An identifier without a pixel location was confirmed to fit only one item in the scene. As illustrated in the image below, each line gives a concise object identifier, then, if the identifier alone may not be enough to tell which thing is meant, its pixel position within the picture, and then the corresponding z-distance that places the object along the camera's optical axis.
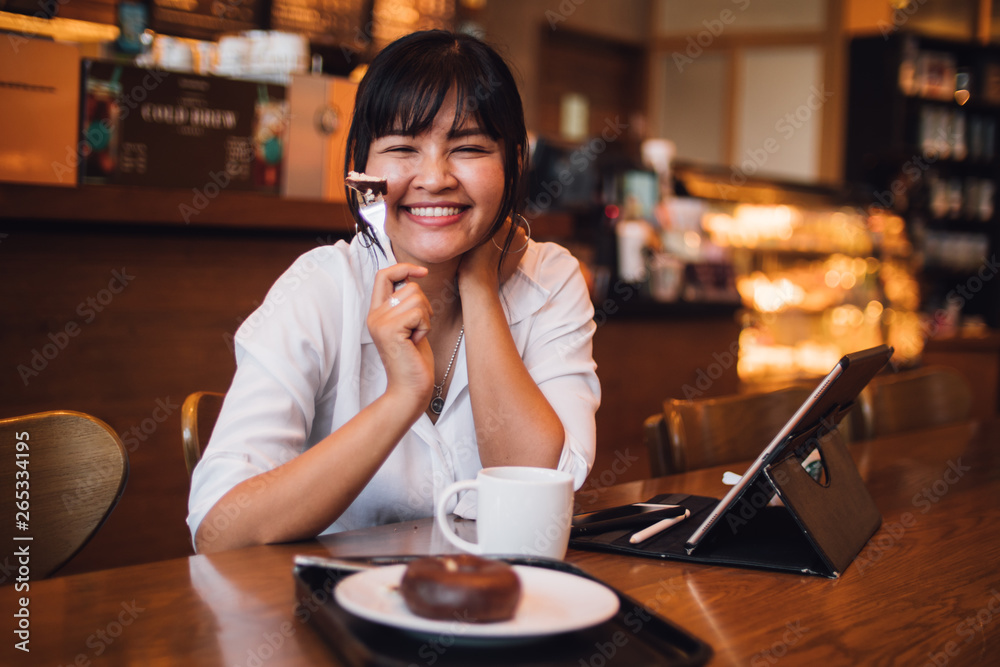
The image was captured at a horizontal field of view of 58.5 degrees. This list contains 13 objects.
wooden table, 0.70
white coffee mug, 0.84
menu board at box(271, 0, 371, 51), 3.56
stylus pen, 1.02
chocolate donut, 0.64
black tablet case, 0.97
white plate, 0.63
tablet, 0.94
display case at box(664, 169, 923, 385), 4.70
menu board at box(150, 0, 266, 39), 2.83
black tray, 0.65
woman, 1.05
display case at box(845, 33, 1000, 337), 5.98
